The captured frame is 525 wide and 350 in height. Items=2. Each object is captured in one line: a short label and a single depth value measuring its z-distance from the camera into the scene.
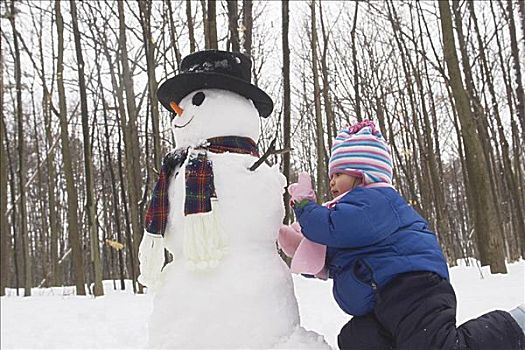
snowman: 2.00
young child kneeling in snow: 1.75
